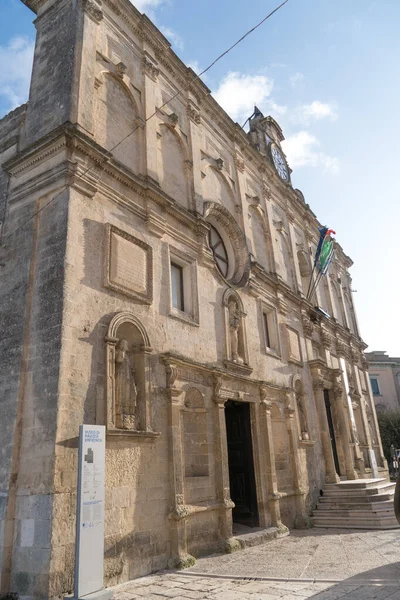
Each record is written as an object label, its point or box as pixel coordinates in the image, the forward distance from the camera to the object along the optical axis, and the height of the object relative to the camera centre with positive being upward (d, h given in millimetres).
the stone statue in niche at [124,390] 7473 +1409
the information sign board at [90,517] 5262 -370
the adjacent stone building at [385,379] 36719 +6397
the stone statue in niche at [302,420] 13734 +1405
